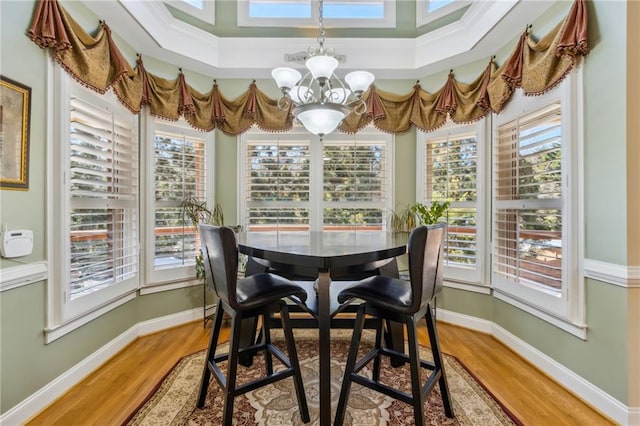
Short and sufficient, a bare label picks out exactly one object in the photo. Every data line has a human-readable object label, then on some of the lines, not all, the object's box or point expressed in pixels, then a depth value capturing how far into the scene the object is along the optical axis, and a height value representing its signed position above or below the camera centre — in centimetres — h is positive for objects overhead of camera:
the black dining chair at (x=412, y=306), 141 -47
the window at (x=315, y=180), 353 +42
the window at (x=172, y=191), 299 +26
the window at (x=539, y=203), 207 +9
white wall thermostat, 163 -16
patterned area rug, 173 -120
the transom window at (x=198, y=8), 300 +217
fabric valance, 195 +117
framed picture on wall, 163 +47
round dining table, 140 -21
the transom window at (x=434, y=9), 306 +220
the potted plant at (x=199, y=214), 315 +1
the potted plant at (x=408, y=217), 328 -3
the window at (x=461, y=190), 304 +27
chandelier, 203 +96
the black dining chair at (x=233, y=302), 146 -47
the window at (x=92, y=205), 202 +8
